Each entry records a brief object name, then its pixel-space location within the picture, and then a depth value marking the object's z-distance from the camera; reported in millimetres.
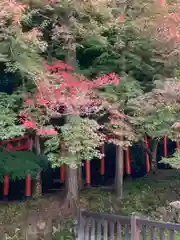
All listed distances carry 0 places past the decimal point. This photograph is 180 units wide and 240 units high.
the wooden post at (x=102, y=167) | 13209
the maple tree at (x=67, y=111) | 7387
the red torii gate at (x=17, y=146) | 9586
